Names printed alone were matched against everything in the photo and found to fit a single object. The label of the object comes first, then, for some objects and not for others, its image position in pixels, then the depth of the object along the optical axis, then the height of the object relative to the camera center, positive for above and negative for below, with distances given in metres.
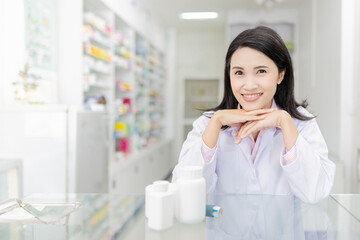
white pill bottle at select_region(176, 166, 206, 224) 0.89 -0.21
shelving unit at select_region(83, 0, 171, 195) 3.64 +0.27
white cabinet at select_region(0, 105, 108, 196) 2.31 -0.23
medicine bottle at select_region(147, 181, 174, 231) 0.85 -0.23
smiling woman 1.24 -0.09
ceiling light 6.13 +1.73
